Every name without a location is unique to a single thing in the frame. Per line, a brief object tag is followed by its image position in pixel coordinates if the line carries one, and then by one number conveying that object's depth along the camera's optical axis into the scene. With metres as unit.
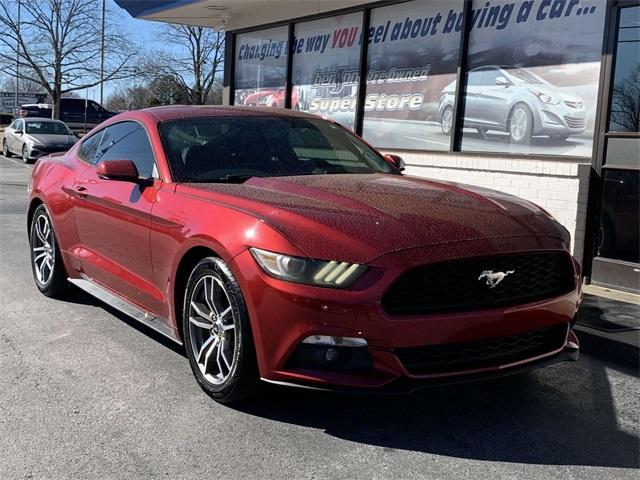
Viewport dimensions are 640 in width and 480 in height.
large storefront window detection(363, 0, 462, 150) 8.64
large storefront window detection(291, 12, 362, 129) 10.13
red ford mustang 3.04
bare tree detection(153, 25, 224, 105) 40.78
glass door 6.42
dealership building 6.59
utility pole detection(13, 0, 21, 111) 31.07
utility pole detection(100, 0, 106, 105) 31.62
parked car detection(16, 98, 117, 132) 34.53
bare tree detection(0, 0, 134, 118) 31.17
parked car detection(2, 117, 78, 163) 20.52
